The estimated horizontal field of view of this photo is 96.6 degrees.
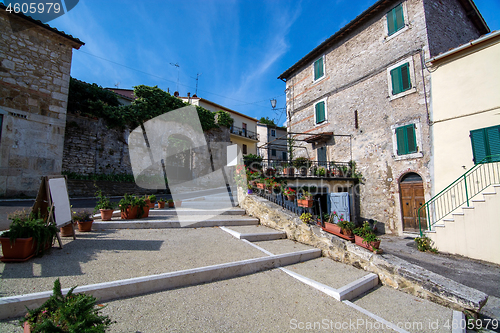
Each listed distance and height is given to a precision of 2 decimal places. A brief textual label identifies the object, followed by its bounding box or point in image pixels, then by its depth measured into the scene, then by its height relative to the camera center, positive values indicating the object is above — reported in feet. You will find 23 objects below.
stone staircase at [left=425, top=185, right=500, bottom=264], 20.98 -4.47
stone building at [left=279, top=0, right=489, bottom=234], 32.55 +15.90
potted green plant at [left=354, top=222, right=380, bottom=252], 12.94 -3.11
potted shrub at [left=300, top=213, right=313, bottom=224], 16.05 -2.21
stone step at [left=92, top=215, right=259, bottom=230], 15.64 -2.56
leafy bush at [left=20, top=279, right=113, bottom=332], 4.72 -2.86
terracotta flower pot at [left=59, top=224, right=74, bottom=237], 13.19 -2.40
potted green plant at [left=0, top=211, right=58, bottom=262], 9.10 -1.97
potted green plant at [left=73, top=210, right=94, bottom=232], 14.37 -2.02
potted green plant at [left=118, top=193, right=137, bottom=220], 17.19 -1.49
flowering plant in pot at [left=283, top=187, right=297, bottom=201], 19.36 -0.56
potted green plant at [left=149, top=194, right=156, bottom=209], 22.09 -1.15
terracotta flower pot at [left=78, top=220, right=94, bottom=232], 14.35 -2.29
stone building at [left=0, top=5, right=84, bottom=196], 29.07 +12.80
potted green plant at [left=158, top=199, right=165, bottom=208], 22.47 -1.48
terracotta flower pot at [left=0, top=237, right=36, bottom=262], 9.07 -2.37
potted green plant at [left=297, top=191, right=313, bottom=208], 17.54 -1.08
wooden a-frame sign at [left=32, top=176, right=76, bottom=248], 11.39 -0.71
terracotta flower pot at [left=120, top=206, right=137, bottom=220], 17.29 -1.82
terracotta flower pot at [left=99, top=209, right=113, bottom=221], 16.17 -1.74
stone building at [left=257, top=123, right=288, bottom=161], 102.73 +24.45
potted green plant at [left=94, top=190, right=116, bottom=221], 16.20 -1.33
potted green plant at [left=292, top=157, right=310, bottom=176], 39.44 +4.44
